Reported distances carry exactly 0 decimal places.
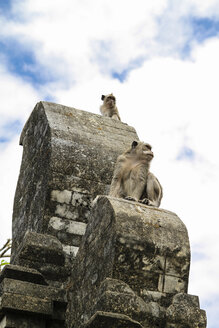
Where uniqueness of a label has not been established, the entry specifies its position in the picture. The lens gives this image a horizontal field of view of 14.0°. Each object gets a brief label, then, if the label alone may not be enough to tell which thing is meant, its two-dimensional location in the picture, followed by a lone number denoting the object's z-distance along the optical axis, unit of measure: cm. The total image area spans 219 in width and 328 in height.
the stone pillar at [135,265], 842
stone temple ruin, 859
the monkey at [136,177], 1123
